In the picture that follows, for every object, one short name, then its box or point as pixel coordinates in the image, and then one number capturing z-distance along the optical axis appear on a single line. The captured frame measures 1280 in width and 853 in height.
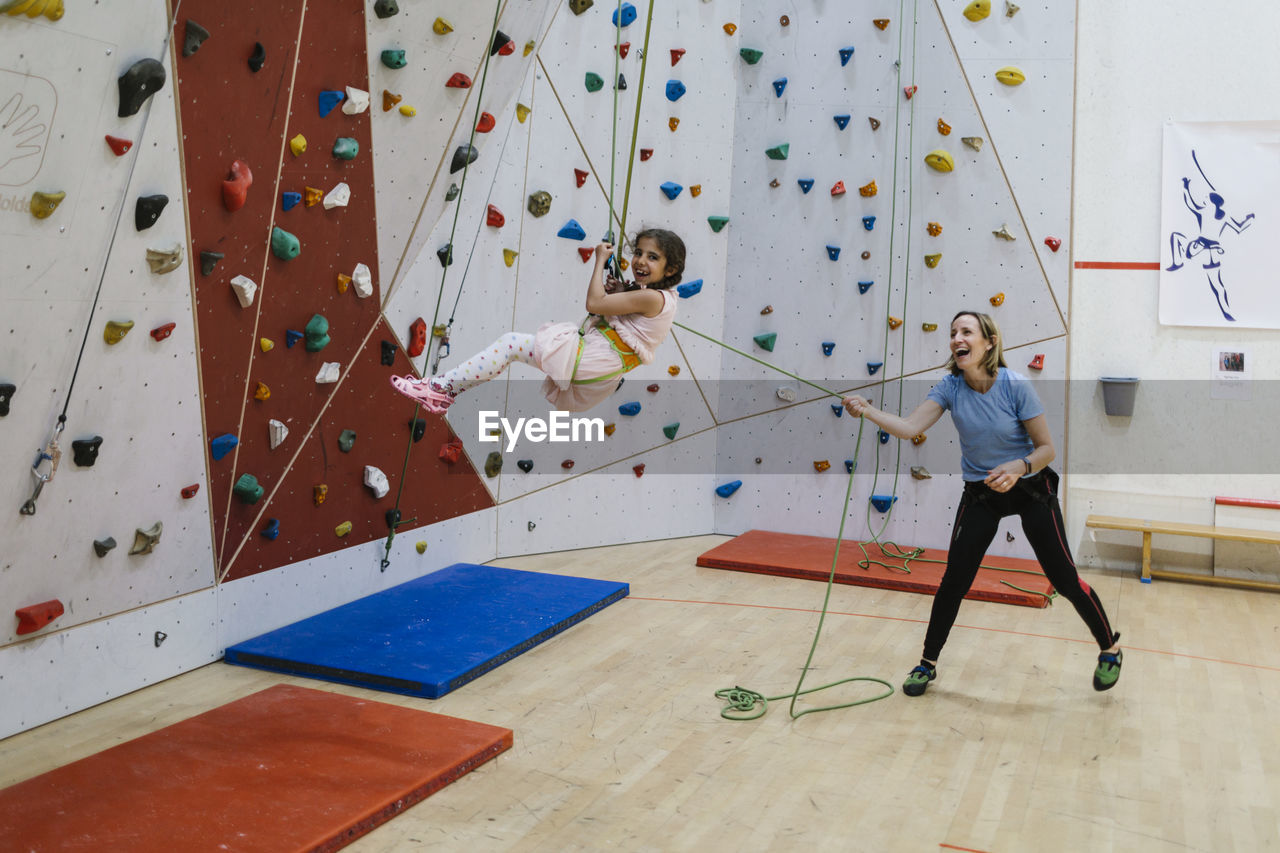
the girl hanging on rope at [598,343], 3.04
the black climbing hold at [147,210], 3.03
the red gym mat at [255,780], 2.26
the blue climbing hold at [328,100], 3.62
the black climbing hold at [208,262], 3.27
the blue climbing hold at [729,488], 5.92
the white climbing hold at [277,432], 3.65
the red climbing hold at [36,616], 2.87
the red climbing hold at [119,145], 2.92
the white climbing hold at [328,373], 3.84
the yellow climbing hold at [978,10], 5.30
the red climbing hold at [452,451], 4.62
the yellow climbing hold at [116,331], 3.02
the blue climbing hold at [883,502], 5.60
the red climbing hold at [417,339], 4.28
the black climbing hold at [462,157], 4.28
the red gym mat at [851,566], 4.72
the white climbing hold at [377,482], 4.16
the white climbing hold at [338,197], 3.76
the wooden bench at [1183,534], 4.92
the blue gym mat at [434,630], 3.38
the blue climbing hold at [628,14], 5.14
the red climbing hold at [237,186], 3.29
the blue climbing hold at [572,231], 5.00
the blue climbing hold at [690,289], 5.19
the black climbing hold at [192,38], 3.07
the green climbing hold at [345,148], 3.73
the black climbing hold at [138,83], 2.92
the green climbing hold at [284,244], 3.52
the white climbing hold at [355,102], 3.74
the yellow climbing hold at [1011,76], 5.28
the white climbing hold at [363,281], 3.94
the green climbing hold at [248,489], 3.55
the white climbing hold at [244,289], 3.39
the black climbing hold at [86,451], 2.98
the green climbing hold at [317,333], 3.72
